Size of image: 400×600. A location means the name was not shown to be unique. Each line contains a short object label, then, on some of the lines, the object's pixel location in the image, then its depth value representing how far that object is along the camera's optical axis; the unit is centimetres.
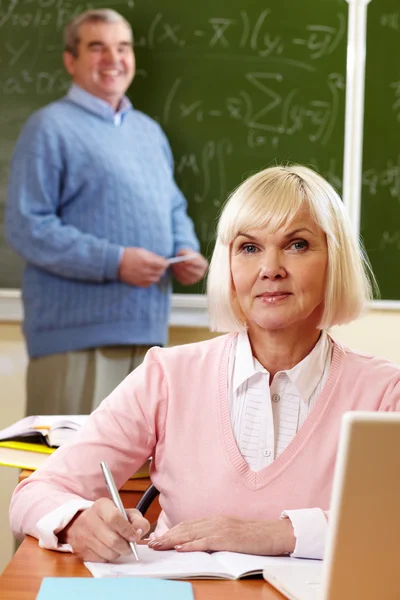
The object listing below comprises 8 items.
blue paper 129
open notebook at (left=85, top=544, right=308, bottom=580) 137
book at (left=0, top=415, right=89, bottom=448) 190
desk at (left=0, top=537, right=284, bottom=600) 132
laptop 113
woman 156
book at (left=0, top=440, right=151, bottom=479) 182
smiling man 302
